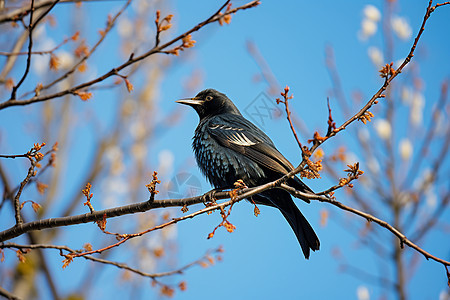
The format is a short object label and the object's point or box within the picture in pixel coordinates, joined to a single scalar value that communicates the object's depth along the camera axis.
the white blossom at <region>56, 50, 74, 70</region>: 17.78
